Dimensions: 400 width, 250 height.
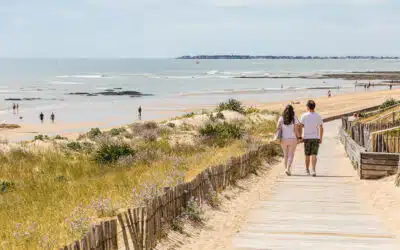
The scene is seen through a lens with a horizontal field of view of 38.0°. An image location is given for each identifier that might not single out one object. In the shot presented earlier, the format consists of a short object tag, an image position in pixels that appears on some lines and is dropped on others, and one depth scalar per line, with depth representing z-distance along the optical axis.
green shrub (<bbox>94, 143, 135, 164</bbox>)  18.50
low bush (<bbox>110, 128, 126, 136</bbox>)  31.26
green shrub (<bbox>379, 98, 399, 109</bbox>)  38.50
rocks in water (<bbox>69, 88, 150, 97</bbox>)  87.17
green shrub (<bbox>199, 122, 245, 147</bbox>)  22.31
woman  13.13
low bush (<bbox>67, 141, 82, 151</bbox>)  23.41
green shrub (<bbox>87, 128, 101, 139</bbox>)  30.41
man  13.09
